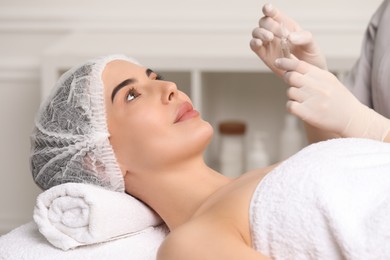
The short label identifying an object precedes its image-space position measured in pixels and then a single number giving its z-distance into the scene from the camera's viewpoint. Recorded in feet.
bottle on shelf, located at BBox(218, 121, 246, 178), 7.65
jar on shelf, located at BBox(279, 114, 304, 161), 7.66
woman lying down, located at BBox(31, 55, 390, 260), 3.83
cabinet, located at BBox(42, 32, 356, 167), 7.18
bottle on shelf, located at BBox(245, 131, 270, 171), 7.57
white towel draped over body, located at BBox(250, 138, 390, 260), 3.77
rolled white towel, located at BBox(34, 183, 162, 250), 4.33
